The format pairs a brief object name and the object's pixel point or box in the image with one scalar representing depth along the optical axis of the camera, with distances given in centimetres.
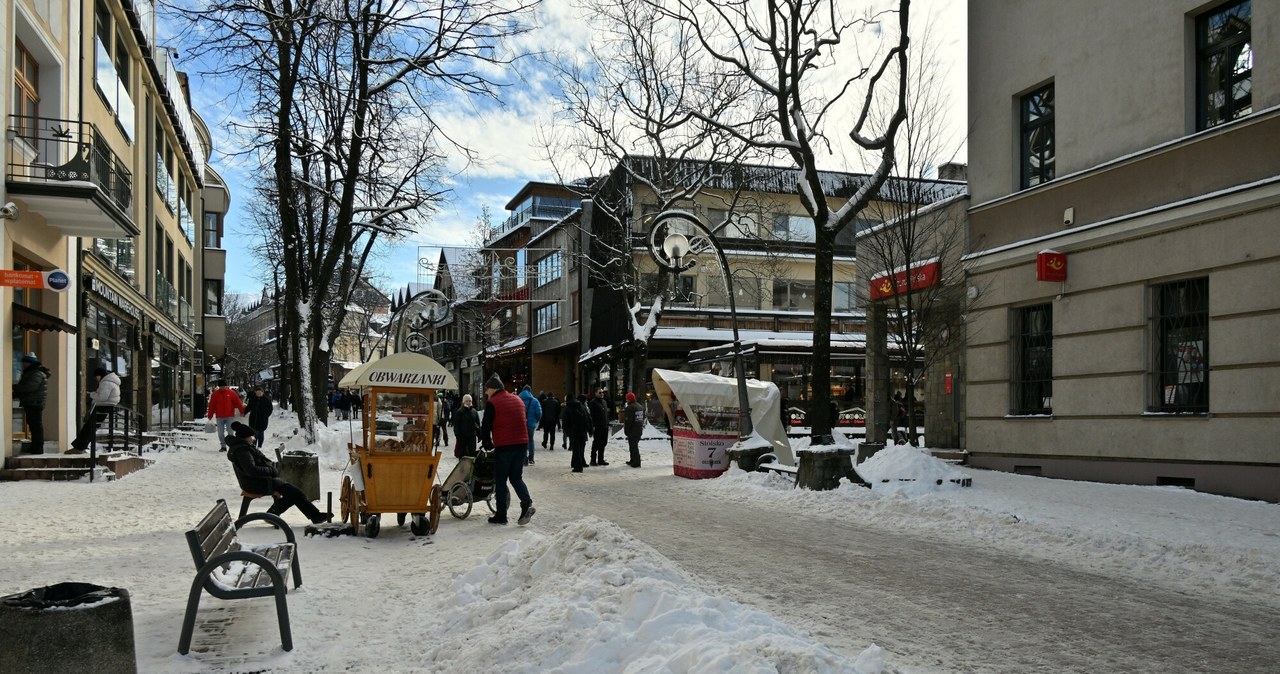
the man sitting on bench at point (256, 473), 1080
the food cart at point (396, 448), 1093
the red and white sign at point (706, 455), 1947
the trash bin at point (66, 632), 440
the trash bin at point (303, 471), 1362
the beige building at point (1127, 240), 1267
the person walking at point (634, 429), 2316
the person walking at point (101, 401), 1786
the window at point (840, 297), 4575
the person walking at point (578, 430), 2159
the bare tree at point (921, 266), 1839
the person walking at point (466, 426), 1748
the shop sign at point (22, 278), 1505
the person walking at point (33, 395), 1612
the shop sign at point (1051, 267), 1577
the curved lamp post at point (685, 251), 1809
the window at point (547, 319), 5668
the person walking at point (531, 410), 2231
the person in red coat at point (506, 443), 1220
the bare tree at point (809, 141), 1681
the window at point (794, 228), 4547
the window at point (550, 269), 5522
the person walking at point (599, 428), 2325
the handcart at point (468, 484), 1268
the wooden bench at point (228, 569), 590
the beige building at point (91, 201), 1702
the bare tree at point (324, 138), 1966
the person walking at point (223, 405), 2469
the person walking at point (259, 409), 2616
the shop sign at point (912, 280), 1892
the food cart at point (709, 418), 1953
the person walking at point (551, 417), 3003
